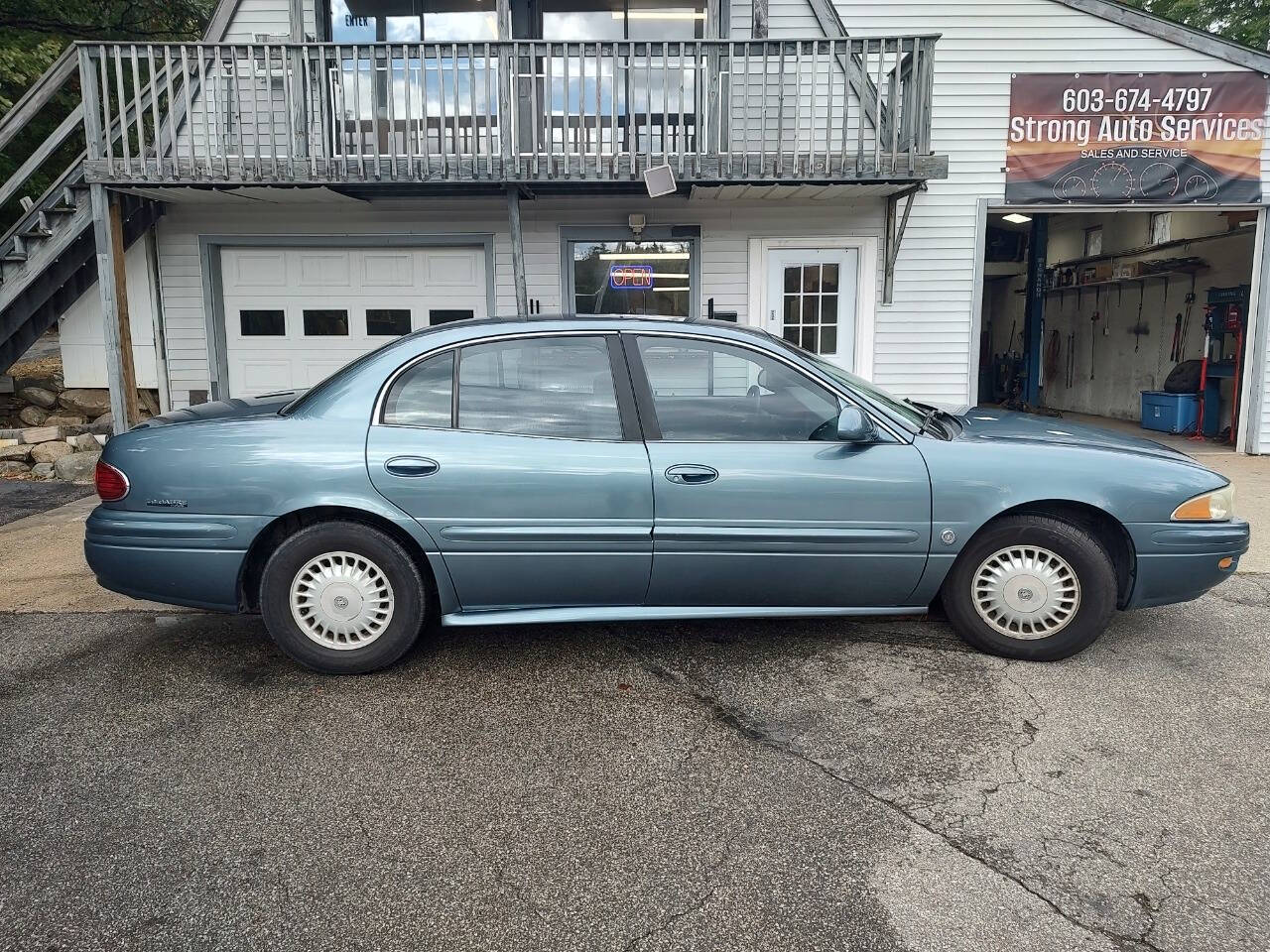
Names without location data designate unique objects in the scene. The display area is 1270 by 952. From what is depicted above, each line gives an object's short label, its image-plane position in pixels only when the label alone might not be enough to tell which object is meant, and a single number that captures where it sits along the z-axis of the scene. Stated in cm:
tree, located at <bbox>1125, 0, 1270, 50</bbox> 1744
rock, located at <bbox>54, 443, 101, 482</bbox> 868
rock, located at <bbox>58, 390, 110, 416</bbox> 998
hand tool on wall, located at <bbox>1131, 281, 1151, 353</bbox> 1396
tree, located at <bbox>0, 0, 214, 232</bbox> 1295
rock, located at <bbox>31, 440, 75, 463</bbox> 898
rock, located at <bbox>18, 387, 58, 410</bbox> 1004
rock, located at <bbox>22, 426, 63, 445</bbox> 919
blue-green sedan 375
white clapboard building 866
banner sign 915
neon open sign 961
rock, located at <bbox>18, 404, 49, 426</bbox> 995
